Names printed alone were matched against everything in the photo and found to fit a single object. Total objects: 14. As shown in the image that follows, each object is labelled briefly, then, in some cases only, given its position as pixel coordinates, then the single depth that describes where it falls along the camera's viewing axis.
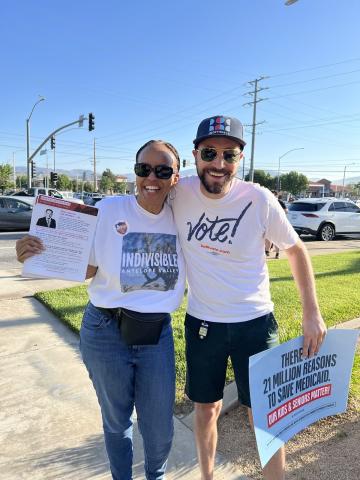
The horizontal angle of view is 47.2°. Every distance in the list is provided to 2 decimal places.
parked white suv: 15.38
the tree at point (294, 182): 84.25
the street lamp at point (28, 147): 27.37
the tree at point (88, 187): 102.56
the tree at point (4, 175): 61.92
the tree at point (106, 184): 96.19
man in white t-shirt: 2.00
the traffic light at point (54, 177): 33.54
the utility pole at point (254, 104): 41.06
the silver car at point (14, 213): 15.91
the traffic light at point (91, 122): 25.73
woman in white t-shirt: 1.85
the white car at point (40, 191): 21.89
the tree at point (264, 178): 80.86
